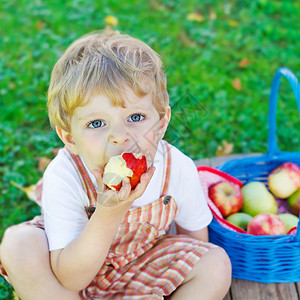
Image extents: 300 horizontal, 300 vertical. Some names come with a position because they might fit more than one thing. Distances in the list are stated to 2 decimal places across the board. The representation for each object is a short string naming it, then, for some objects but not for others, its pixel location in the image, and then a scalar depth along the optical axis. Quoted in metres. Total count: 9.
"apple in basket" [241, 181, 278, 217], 2.15
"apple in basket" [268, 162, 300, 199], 2.20
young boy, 1.52
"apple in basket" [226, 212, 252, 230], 2.09
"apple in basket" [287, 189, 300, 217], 2.20
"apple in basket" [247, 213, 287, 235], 1.93
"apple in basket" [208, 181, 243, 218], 2.10
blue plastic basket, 1.81
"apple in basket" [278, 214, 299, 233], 2.06
